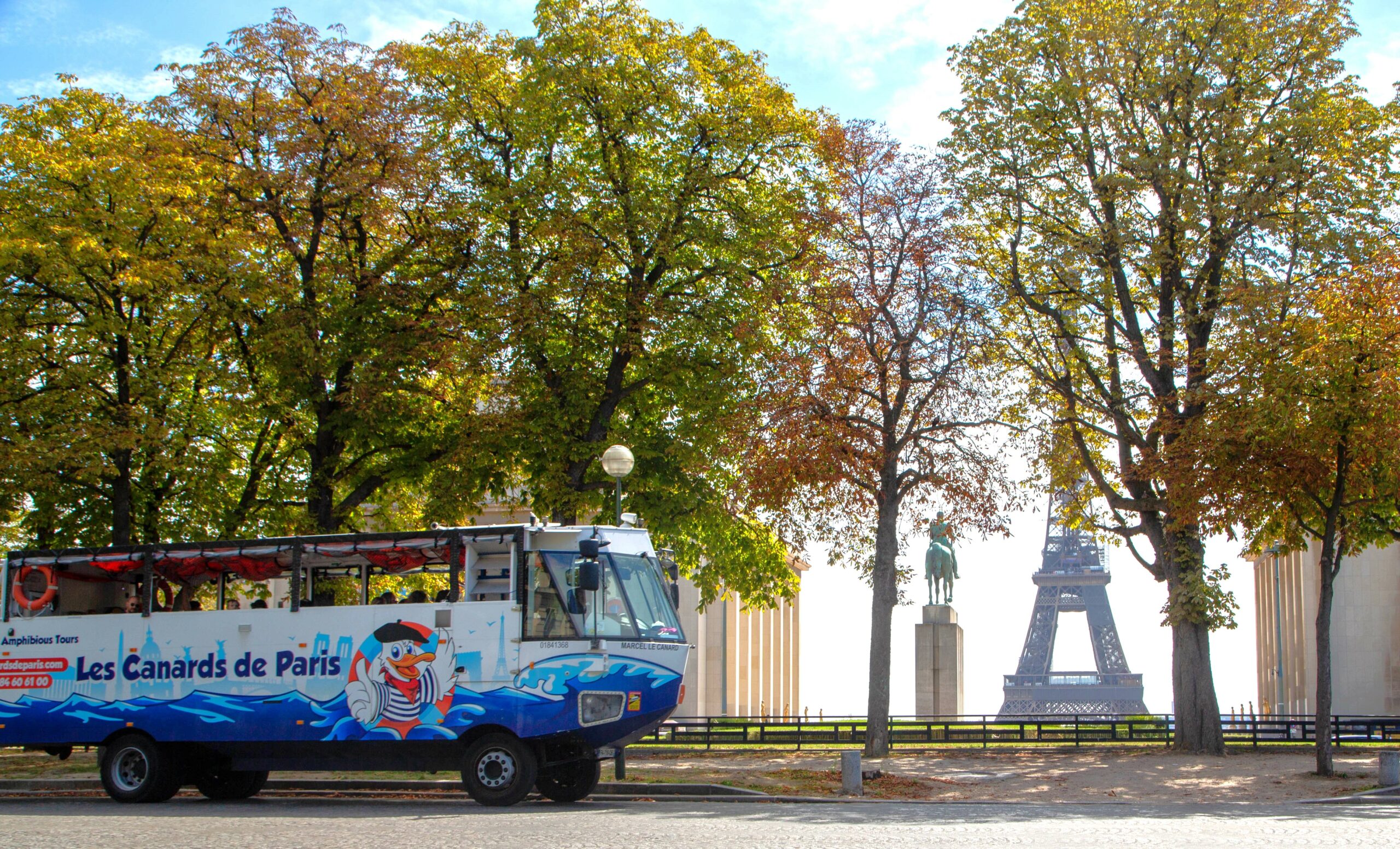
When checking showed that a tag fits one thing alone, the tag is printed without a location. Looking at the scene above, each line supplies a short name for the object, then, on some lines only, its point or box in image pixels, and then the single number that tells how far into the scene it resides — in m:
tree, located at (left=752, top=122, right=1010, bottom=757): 24.86
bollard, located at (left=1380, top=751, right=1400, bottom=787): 18.80
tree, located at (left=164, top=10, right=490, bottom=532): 28.28
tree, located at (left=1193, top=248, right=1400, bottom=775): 21.81
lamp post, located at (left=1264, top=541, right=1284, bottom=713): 77.81
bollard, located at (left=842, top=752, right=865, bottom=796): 18.83
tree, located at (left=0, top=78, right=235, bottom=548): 25.84
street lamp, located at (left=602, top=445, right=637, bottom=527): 19.58
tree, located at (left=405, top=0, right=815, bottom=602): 28.38
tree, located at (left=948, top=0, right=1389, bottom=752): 27.77
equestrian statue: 47.00
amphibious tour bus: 17.41
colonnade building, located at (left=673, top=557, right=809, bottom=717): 55.84
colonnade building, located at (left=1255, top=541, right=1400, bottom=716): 54.50
